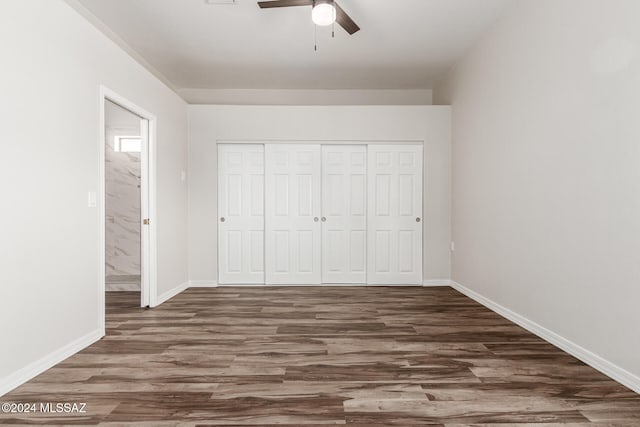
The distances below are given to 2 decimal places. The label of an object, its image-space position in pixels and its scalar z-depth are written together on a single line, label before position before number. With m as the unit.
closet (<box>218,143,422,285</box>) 5.50
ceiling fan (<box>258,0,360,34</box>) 3.04
